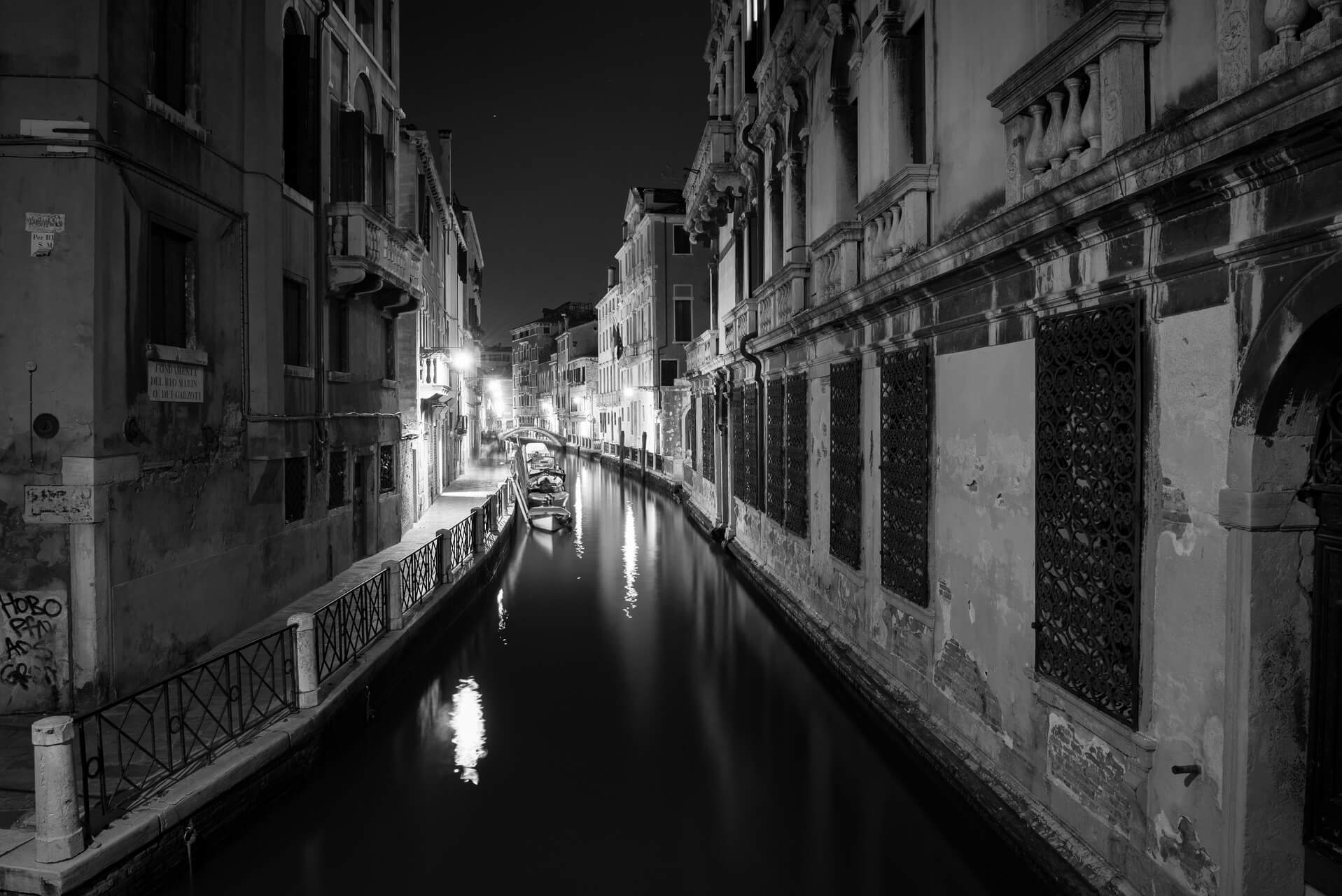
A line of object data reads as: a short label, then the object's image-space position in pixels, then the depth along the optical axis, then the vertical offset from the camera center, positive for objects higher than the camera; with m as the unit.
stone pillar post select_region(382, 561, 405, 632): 10.38 -1.90
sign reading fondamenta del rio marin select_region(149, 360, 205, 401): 8.32 +0.51
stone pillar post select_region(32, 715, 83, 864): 4.77 -1.96
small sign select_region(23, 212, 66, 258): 7.31 +1.68
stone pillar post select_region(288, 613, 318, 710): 7.43 -1.92
